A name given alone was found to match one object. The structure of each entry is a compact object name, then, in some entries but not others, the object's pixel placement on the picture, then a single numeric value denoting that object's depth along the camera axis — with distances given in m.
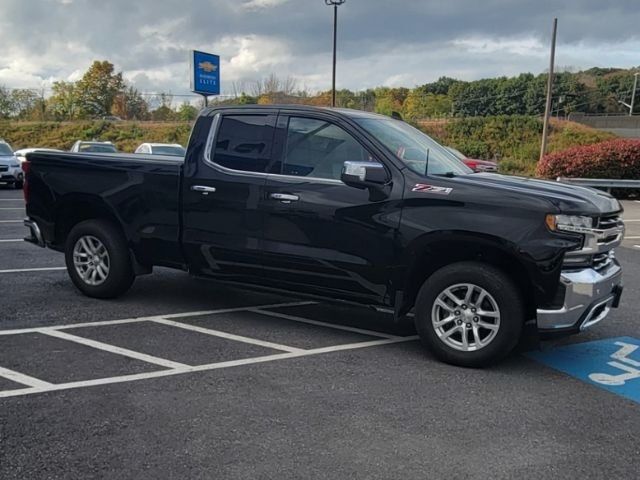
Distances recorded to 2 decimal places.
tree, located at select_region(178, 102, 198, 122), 60.66
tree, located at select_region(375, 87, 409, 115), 75.44
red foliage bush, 21.33
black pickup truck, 4.35
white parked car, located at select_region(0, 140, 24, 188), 19.52
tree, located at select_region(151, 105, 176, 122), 64.06
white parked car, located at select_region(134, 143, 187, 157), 18.09
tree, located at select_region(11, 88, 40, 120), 66.62
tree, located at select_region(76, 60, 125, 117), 65.75
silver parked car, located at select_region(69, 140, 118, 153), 18.34
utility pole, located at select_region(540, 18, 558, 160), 28.42
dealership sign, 29.61
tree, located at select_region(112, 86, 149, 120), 66.75
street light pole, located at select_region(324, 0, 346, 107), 29.08
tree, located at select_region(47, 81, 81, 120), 65.26
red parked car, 18.34
